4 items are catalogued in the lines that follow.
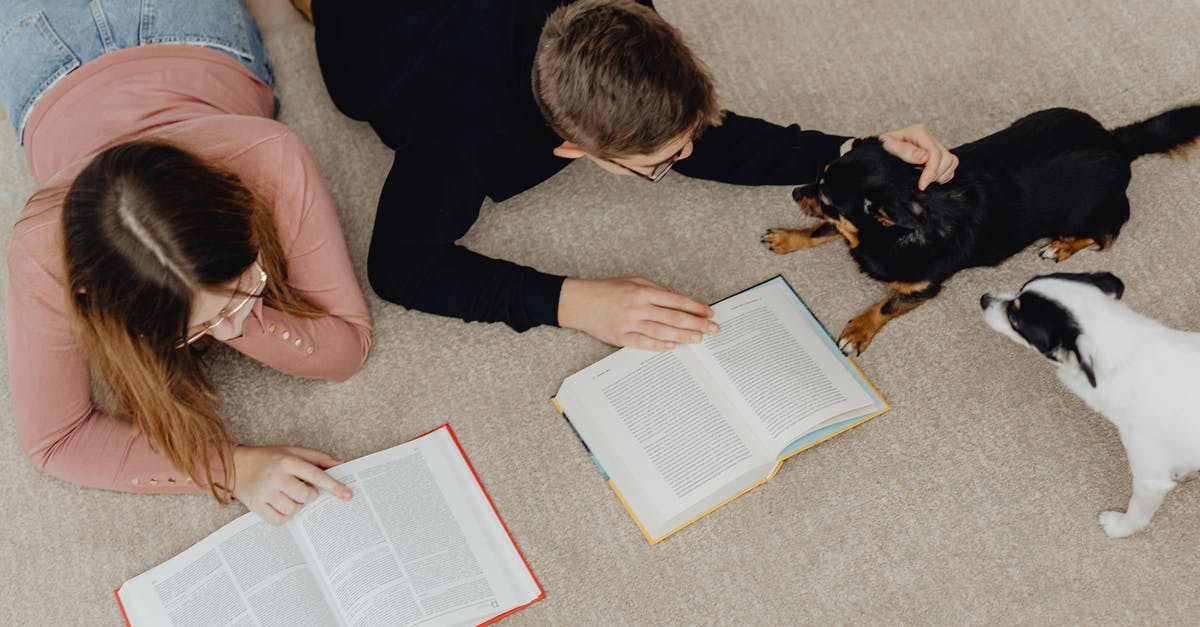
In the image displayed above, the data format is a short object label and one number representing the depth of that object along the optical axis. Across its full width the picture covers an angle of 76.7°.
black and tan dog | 1.13
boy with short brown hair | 0.94
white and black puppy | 1.05
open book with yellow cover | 1.20
